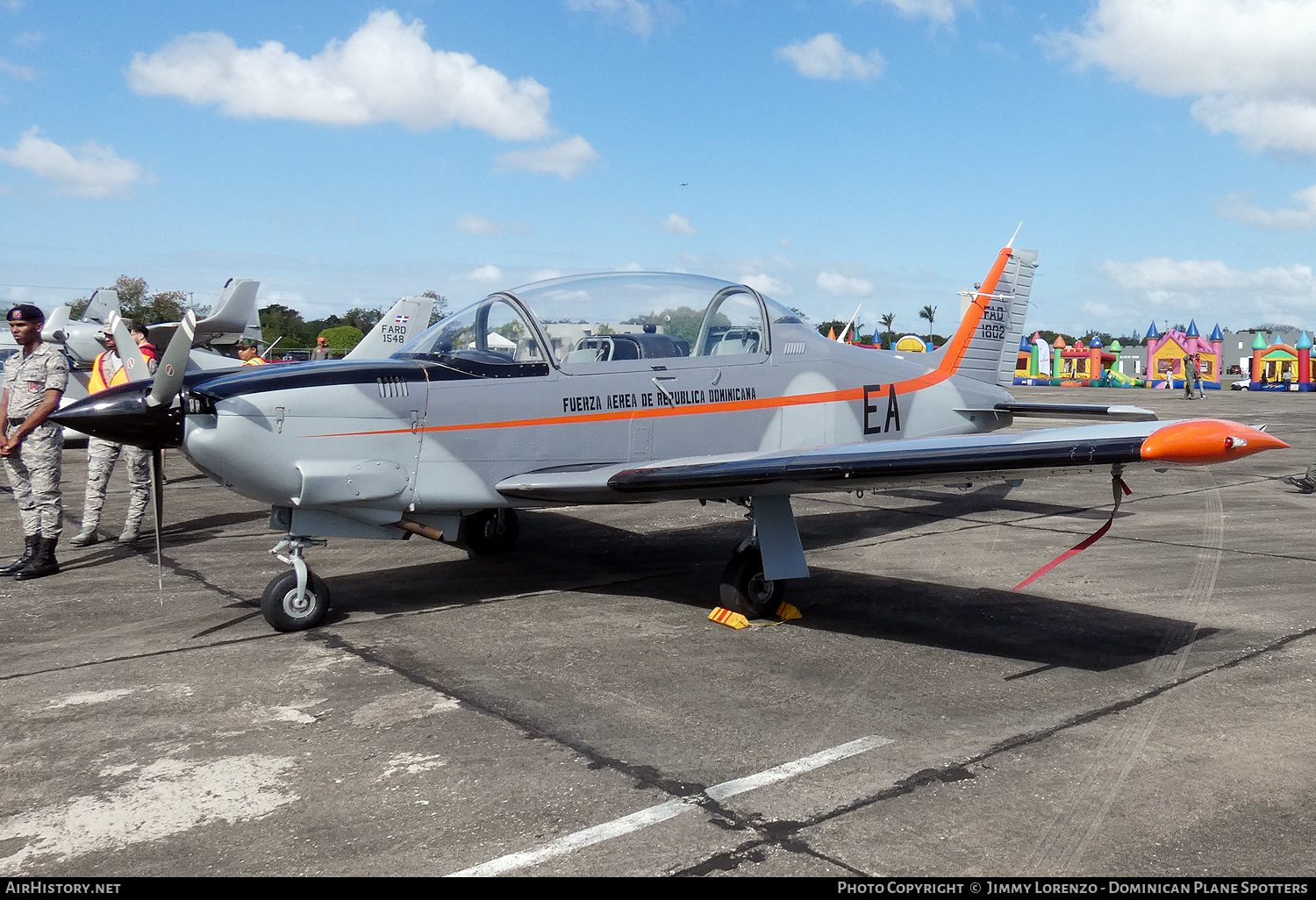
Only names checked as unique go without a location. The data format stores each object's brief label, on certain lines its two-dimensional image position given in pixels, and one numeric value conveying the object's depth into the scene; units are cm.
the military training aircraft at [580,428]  532
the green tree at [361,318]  7519
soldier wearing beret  766
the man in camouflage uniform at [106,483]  912
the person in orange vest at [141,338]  1035
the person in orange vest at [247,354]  1591
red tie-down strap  463
